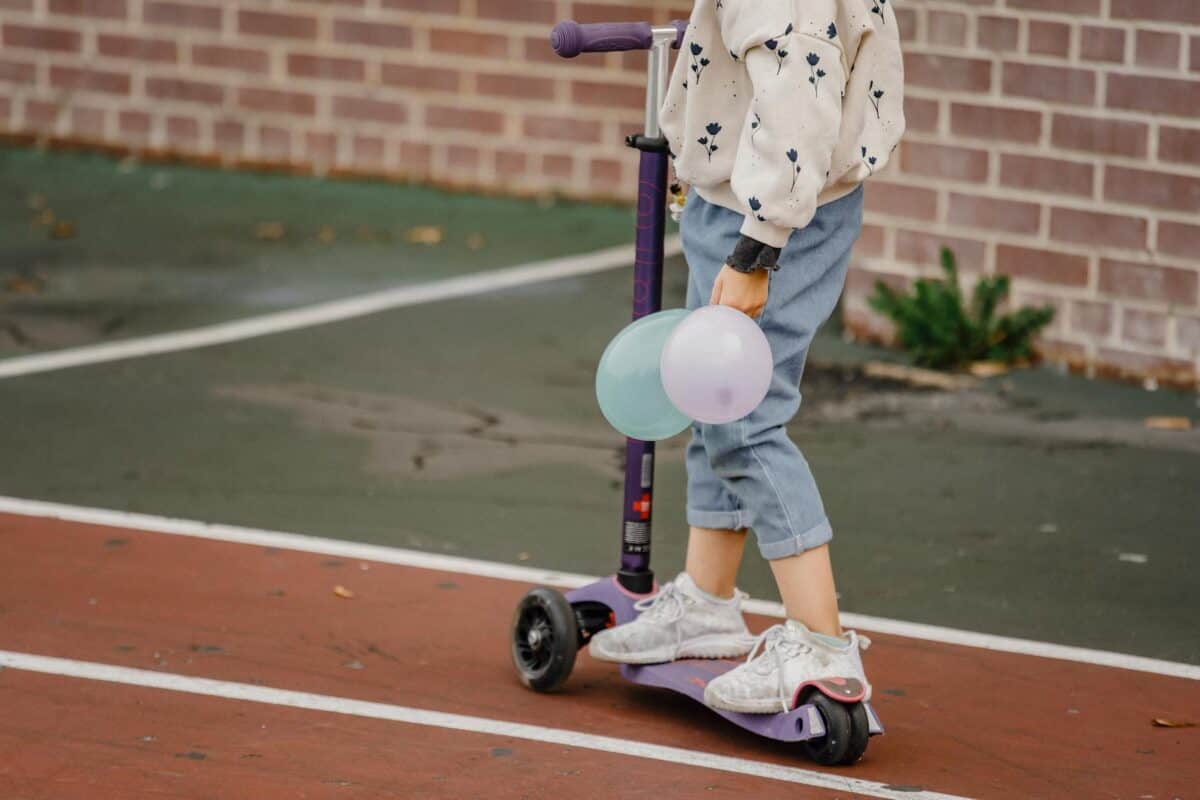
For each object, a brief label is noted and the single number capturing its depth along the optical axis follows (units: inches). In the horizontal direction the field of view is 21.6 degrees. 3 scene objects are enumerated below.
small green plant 530.0
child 265.5
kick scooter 283.2
